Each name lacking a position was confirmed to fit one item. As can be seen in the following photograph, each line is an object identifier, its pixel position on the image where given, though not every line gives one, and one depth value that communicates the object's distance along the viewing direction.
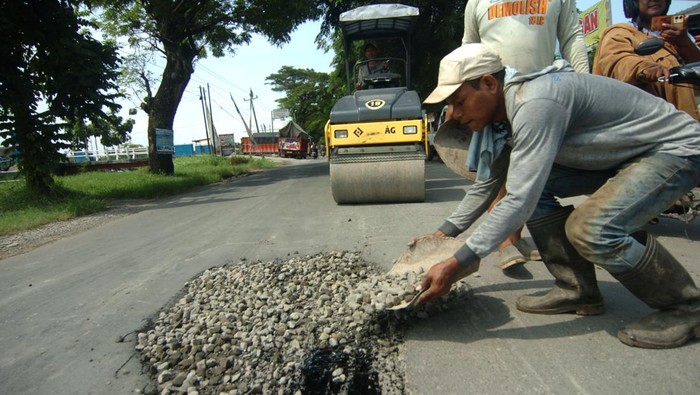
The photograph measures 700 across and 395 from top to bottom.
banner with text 15.12
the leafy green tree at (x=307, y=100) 42.08
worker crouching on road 1.88
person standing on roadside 3.17
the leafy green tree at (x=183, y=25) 13.76
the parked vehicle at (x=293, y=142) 37.62
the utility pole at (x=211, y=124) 34.55
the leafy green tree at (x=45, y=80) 7.88
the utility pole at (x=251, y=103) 60.31
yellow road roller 6.03
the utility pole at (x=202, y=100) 36.40
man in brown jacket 3.40
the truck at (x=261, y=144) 45.61
